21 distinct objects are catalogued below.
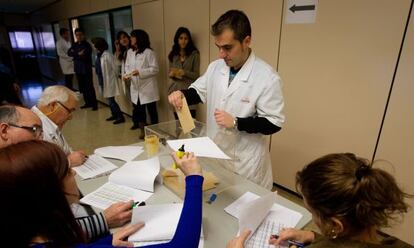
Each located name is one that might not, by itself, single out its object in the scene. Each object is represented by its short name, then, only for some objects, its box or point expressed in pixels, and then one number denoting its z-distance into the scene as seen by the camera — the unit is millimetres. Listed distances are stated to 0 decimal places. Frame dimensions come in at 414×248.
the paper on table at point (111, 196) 1079
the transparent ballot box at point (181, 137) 1249
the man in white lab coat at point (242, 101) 1217
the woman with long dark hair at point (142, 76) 3352
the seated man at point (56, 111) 1372
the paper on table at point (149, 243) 836
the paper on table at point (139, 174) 1157
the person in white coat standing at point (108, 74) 4152
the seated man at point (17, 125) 947
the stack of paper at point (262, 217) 851
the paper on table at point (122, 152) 1471
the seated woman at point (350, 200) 644
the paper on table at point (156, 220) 857
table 888
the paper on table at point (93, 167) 1294
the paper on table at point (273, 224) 845
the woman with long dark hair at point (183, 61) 2945
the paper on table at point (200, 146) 958
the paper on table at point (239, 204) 987
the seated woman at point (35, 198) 471
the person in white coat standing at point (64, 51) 6148
